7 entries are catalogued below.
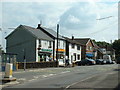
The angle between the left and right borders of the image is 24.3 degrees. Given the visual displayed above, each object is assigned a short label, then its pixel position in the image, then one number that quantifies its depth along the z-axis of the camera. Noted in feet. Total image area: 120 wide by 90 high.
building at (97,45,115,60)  357.61
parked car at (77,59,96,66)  203.12
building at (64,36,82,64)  234.58
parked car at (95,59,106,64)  228.26
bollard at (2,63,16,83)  65.00
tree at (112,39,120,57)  437.38
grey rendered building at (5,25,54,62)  185.47
